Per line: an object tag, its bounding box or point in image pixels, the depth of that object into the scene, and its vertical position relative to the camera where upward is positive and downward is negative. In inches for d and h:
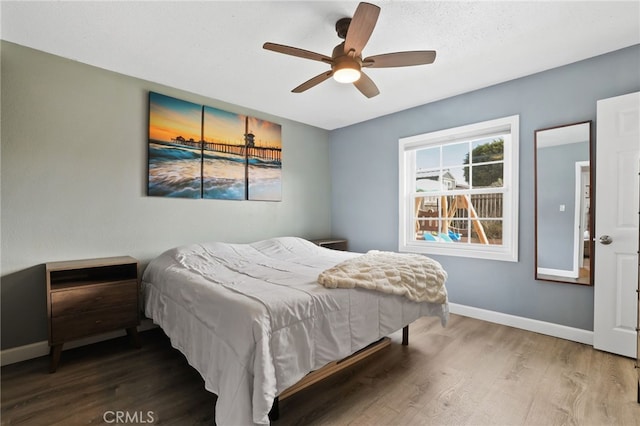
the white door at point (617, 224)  91.2 -3.4
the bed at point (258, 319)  53.6 -25.8
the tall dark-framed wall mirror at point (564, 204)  103.5 +3.4
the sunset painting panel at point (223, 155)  130.8 +25.9
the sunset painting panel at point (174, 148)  116.7 +26.3
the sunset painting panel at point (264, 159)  146.1 +27.1
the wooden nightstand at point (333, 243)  161.4 -18.1
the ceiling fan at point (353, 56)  71.6 +42.8
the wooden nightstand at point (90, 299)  84.8 -27.6
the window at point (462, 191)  122.0 +10.0
